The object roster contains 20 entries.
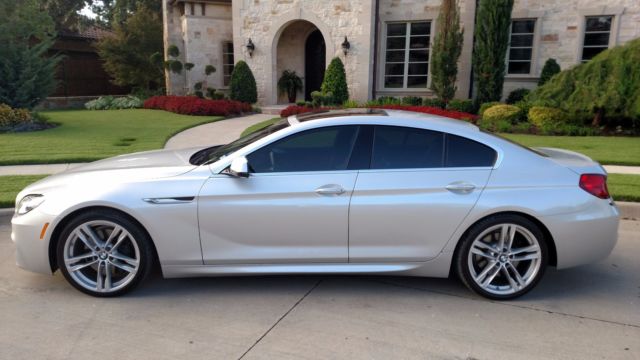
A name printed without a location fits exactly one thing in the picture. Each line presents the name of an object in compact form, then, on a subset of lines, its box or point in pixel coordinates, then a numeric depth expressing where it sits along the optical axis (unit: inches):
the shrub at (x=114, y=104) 772.6
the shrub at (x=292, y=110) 608.0
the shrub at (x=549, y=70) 624.4
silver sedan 156.5
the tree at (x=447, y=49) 612.1
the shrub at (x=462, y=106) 616.1
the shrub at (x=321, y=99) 653.9
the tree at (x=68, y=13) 1322.6
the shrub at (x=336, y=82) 668.7
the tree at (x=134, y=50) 876.6
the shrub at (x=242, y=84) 721.0
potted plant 783.7
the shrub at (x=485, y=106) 570.9
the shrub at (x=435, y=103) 642.8
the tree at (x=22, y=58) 527.8
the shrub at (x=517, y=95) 632.4
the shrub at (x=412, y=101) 653.9
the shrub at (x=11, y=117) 490.1
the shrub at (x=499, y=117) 512.5
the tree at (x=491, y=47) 587.2
